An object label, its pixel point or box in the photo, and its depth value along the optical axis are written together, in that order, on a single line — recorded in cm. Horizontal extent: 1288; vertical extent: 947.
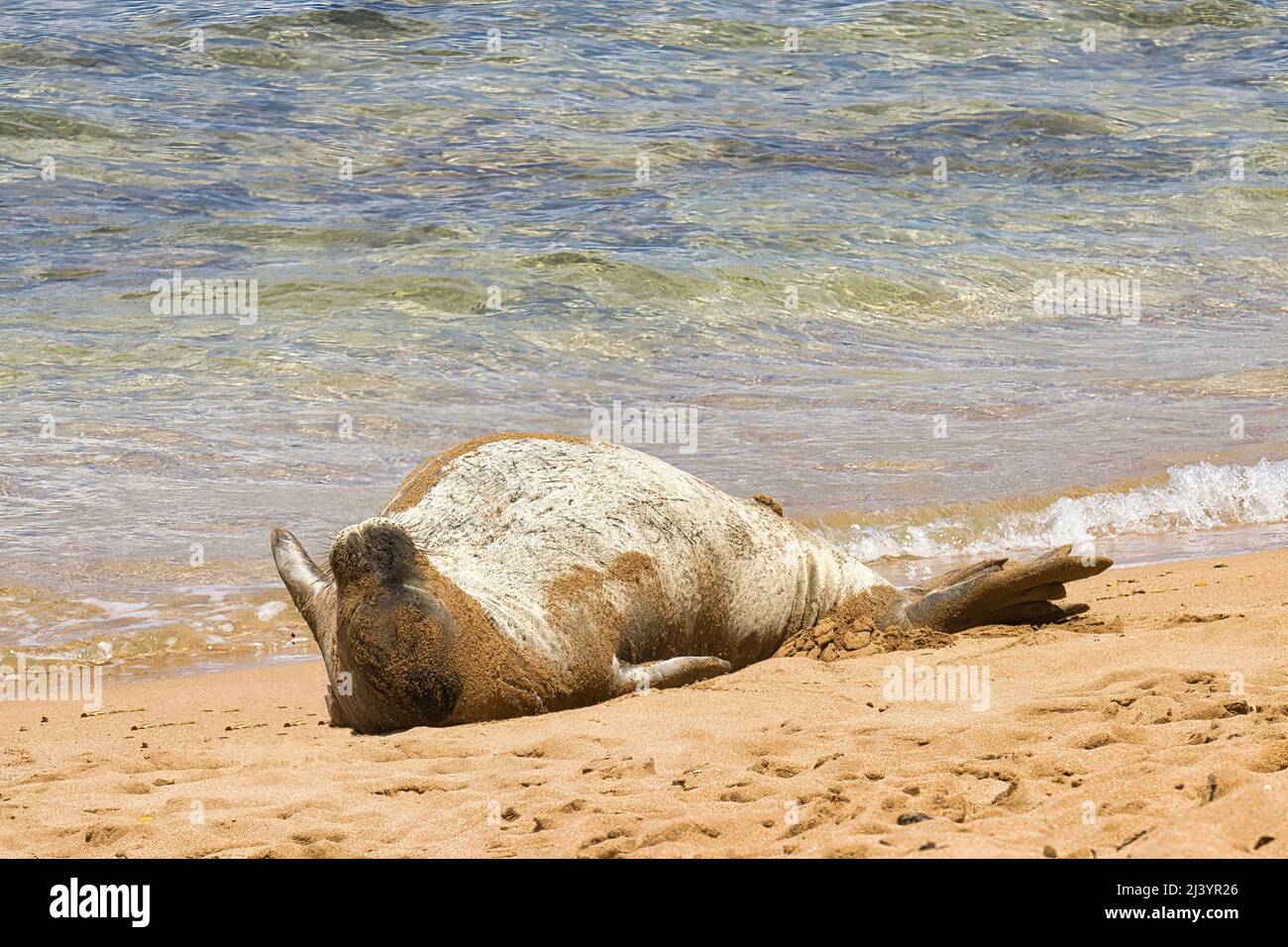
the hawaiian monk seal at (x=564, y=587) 898
